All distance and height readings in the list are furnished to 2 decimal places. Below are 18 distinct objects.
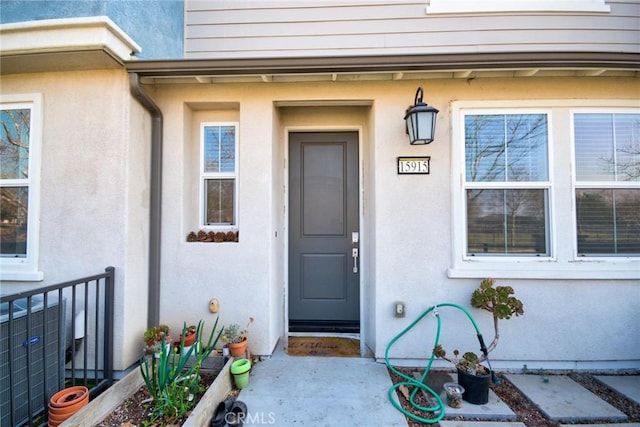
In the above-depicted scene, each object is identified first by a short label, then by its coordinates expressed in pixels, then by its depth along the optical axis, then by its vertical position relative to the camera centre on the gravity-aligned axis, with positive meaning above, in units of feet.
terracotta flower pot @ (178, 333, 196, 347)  8.71 -3.66
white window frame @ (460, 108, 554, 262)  9.02 +1.16
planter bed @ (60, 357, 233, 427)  5.80 -4.09
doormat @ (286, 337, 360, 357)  9.66 -4.45
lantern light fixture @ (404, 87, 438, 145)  8.25 +2.92
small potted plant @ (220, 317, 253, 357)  8.57 -3.64
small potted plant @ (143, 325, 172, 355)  8.02 -3.43
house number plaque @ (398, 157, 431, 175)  9.14 +1.81
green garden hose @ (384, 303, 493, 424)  6.82 -4.43
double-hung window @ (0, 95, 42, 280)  8.25 +1.14
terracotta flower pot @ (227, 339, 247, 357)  8.55 -3.84
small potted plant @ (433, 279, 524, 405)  7.23 -3.49
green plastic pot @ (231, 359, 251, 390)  7.68 -4.14
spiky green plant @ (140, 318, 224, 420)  6.48 -3.96
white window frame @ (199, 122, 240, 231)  9.94 +1.52
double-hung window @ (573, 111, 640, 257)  9.04 +1.12
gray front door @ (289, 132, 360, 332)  11.00 -0.46
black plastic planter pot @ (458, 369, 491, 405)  7.20 -4.28
